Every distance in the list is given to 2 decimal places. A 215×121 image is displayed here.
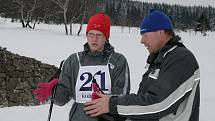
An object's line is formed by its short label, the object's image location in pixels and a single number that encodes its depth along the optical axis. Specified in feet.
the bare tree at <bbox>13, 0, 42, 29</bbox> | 80.79
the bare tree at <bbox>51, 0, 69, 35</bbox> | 75.45
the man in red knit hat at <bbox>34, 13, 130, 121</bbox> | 8.69
